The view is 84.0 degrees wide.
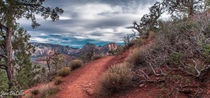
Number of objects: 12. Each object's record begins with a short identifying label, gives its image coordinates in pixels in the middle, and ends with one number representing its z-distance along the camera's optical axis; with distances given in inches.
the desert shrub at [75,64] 618.0
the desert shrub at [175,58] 176.8
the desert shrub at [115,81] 210.5
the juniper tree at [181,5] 567.4
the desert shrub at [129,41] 691.4
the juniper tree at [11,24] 206.0
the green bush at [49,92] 321.8
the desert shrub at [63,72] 506.3
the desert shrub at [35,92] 414.5
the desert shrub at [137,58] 302.2
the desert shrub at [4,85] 200.1
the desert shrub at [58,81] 416.9
